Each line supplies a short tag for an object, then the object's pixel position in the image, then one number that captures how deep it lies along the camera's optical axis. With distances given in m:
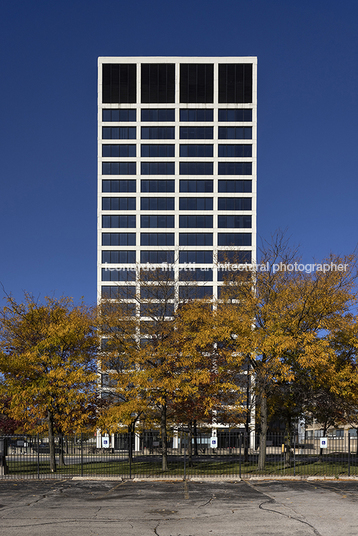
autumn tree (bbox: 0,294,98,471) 28.72
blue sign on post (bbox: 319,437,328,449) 27.47
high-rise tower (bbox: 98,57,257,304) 74.25
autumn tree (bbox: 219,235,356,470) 27.90
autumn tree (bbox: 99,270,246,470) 28.39
